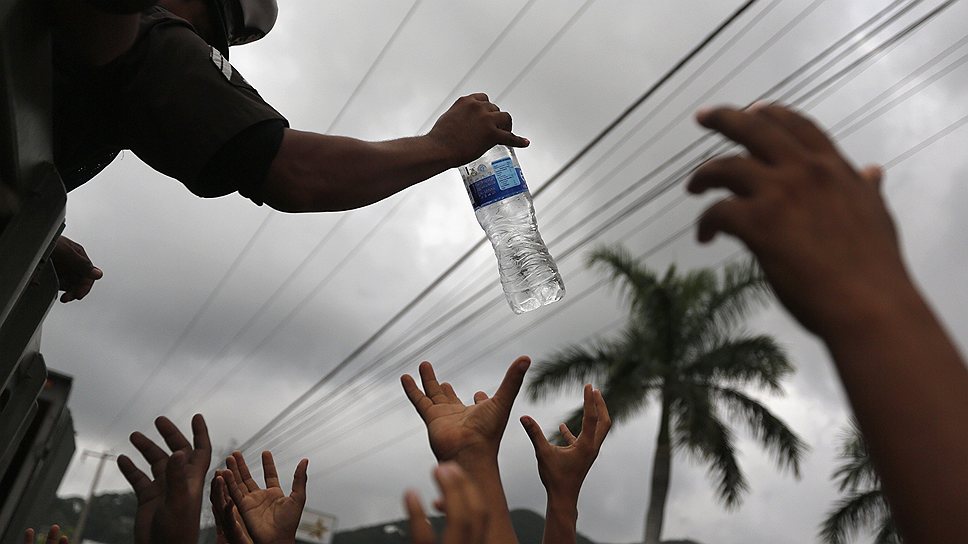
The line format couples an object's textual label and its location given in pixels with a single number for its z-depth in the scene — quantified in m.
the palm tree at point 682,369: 16.59
